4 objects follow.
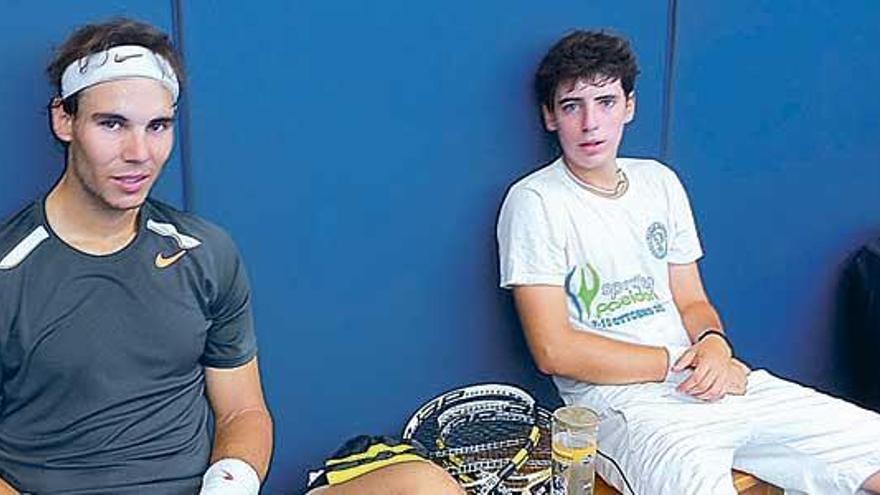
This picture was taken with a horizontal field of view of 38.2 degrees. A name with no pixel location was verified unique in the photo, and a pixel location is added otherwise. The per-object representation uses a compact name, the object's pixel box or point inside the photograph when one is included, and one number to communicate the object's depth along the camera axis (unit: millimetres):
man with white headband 1574
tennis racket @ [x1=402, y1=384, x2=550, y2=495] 1956
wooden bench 2021
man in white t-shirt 1979
